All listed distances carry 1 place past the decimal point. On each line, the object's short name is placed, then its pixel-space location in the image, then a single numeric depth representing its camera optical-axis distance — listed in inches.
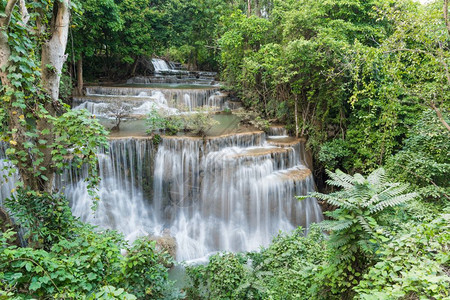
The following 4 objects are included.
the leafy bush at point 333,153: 380.5
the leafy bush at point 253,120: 423.8
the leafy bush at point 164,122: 361.1
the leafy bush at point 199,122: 369.1
